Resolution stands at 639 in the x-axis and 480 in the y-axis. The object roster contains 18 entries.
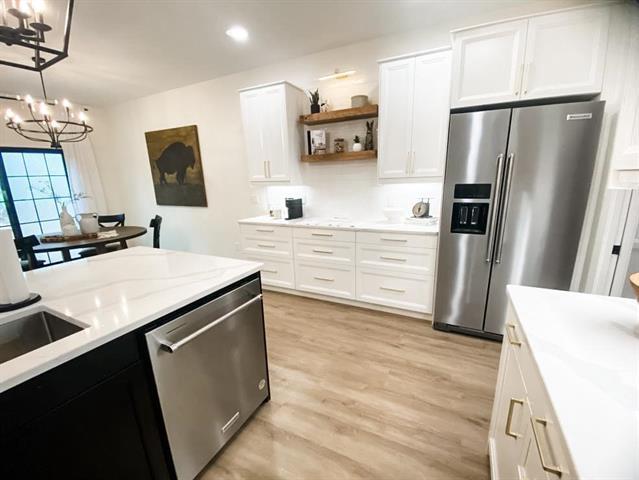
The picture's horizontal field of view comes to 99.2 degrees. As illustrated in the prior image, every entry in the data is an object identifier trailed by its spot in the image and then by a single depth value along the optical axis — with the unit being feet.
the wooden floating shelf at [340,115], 9.34
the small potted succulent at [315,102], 10.35
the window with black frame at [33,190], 13.29
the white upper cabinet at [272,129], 10.28
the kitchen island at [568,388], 1.78
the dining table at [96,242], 9.53
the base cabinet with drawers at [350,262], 8.57
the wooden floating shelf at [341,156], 9.64
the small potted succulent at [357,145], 9.84
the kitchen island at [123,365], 2.63
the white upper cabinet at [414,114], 7.98
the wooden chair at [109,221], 12.01
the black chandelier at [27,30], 4.15
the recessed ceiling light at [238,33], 8.48
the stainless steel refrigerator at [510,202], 6.28
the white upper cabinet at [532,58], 6.04
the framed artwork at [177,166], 14.28
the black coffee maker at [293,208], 11.27
